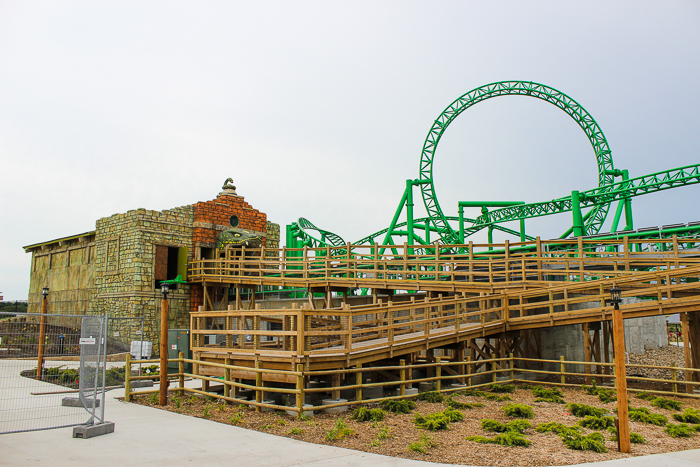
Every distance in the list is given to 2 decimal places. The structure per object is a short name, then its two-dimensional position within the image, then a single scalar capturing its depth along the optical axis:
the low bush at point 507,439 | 8.27
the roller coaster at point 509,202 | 29.95
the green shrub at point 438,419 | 9.25
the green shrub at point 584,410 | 10.34
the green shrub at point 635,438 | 8.47
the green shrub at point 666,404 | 11.36
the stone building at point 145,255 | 26.27
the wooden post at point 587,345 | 14.41
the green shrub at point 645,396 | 12.30
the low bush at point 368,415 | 9.78
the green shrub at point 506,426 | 9.12
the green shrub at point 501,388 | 13.17
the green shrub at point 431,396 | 11.69
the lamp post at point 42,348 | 13.48
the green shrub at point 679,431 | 9.04
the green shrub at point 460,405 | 11.08
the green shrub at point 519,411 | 10.29
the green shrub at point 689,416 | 10.05
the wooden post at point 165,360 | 11.84
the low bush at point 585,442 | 8.02
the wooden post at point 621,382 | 7.97
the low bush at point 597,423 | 9.46
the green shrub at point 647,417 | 9.88
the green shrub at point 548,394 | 11.96
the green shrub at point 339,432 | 8.42
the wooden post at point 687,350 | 12.78
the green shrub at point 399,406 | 10.55
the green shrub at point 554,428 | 8.95
